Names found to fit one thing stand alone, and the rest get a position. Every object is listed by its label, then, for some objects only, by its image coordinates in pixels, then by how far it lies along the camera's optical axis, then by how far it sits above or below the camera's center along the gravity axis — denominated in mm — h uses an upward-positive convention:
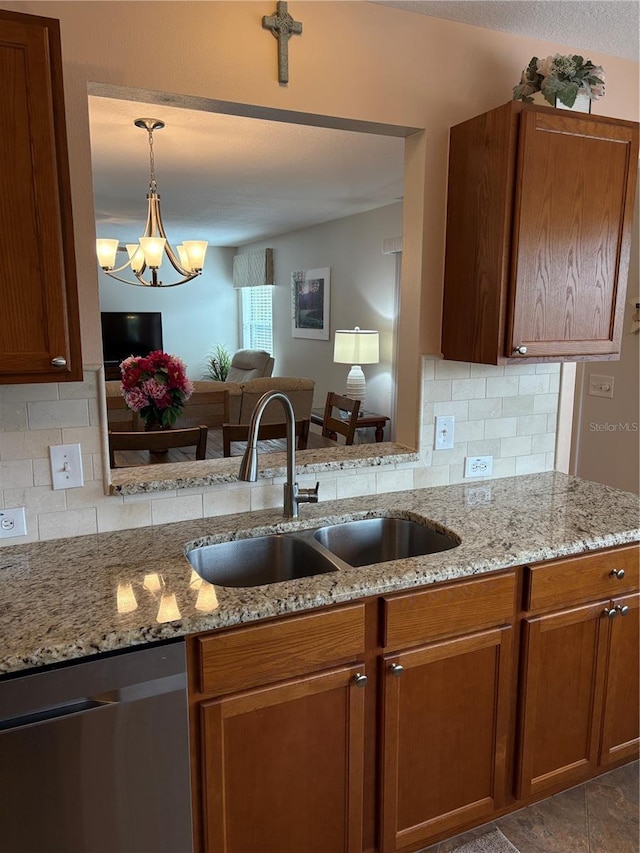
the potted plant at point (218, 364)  9367 -666
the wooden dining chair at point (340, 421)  3737 -625
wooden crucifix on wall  1736 +829
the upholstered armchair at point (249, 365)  7922 -595
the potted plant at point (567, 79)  1858 +736
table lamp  5277 -226
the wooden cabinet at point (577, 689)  1768 -1099
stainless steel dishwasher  1192 -883
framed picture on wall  6613 +196
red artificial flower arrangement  2945 -315
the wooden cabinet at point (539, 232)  1830 +278
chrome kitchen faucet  1692 -398
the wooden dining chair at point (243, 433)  2928 -542
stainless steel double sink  1753 -688
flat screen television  8633 -196
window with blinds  8414 +45
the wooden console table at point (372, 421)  4993 -828
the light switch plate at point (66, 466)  1698 -404
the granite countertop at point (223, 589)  1252 -617
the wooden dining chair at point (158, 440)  2557 -509
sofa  4609 -618
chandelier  3887 +455
